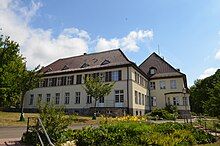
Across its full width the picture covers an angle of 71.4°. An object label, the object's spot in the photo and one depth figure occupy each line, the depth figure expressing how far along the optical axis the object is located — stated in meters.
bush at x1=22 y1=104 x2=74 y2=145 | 7.13
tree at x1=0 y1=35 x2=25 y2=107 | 16.22
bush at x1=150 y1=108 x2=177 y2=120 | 22.99
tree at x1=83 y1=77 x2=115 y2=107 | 20.46
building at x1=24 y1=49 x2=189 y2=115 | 24.51
